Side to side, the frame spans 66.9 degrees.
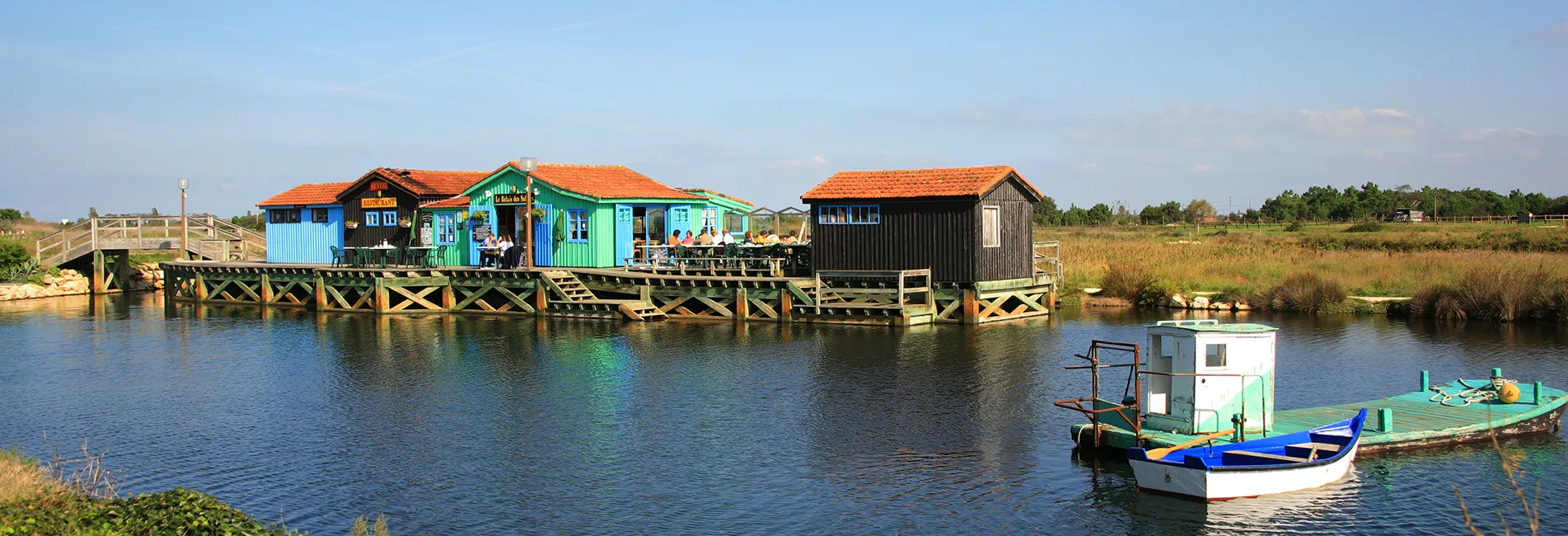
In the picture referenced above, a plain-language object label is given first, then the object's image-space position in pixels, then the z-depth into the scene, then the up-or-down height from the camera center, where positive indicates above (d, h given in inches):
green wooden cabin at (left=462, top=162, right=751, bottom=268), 1481.3 +56.7
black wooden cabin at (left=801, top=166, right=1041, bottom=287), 1255.5 +29.6
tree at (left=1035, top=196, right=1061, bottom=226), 3786.9 +112.1
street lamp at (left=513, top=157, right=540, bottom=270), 1429.6 +78.8
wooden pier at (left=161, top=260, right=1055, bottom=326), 1272.1 -47.2
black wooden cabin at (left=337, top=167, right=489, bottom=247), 1658.5 +85.4
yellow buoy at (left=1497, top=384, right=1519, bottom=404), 694.5 -90.9
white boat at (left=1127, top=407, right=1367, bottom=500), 562.3 -107.1
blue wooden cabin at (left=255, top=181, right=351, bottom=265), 1782.7 +57.2
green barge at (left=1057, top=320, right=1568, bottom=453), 613.9 -90.5
